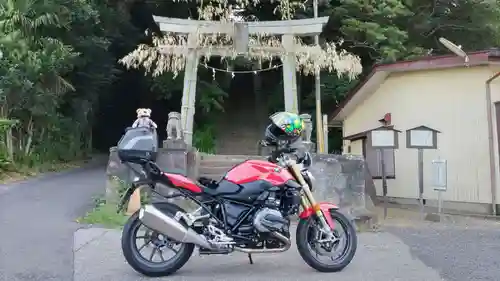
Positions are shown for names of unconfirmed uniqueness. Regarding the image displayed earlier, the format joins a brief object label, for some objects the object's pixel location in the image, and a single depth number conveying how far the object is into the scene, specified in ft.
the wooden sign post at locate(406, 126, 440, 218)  33.01
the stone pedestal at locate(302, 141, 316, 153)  29.41
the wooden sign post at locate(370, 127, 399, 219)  33.37
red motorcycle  16.88
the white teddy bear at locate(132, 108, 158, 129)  23.07
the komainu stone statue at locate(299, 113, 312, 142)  33.45
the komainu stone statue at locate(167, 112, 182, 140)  33.32
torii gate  39.50
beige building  36.06
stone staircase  67.41
